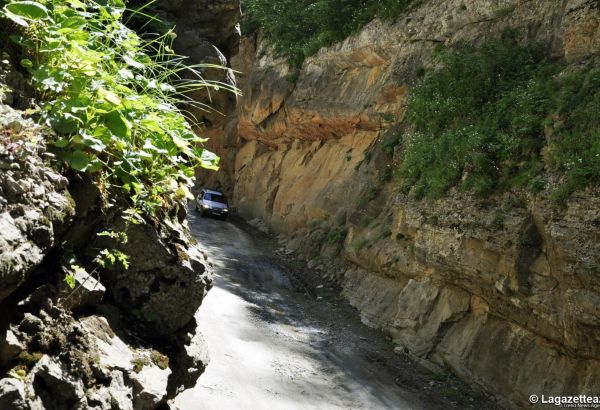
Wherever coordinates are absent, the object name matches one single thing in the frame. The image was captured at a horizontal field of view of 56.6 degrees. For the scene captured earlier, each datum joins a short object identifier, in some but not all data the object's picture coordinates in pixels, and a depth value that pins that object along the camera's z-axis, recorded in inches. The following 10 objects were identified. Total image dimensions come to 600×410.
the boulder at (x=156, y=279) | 154.3
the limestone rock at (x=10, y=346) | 110.7
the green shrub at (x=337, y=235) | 807.1
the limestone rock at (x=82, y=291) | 130.5
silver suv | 1200.2
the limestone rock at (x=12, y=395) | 104.6
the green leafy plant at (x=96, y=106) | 131.0
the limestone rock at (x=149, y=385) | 137.1
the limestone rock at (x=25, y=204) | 107.7
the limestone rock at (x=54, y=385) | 115.6
